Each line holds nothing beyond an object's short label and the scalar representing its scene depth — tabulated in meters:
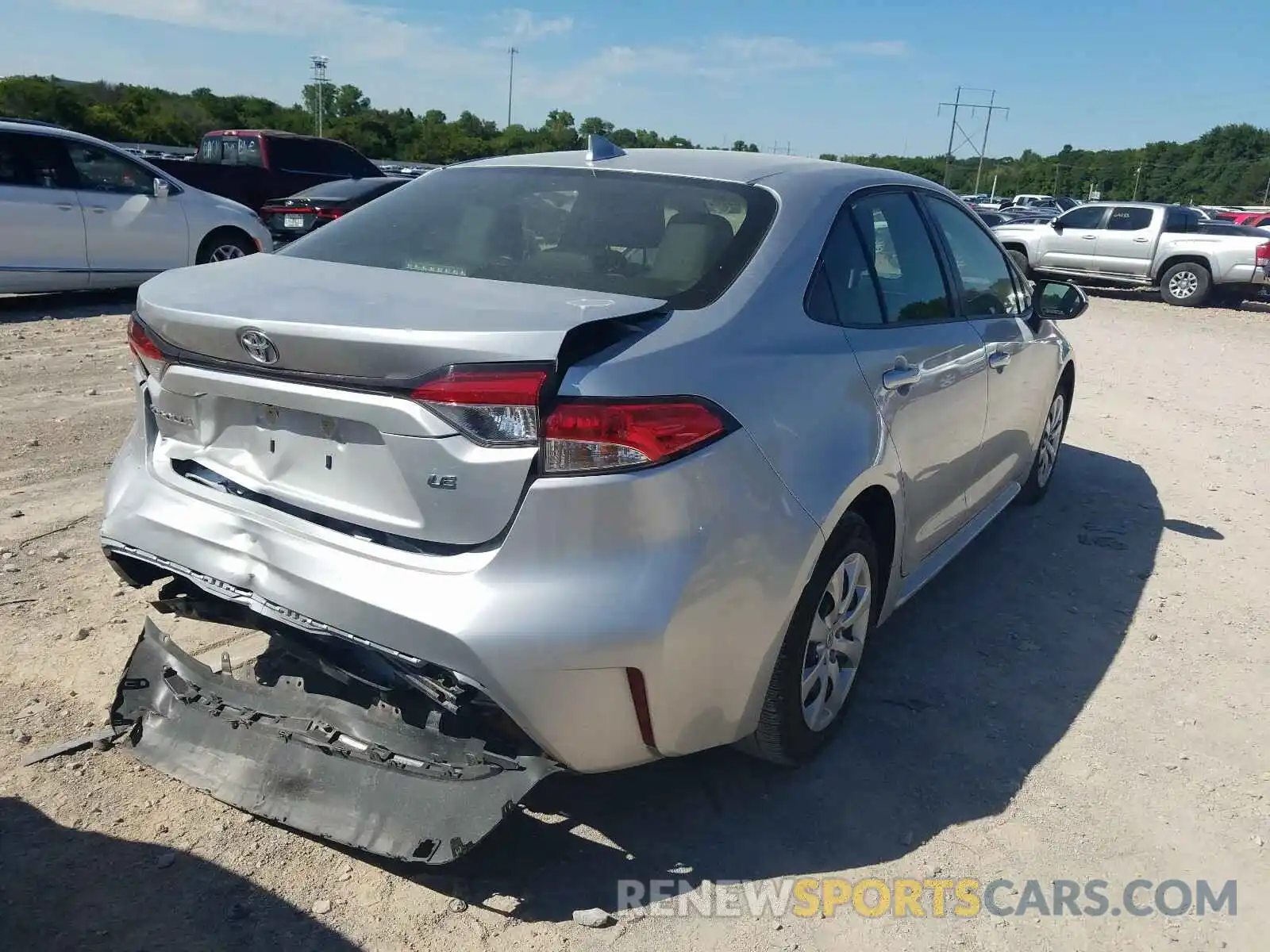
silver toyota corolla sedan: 2.21
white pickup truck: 17.19
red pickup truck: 14.18
